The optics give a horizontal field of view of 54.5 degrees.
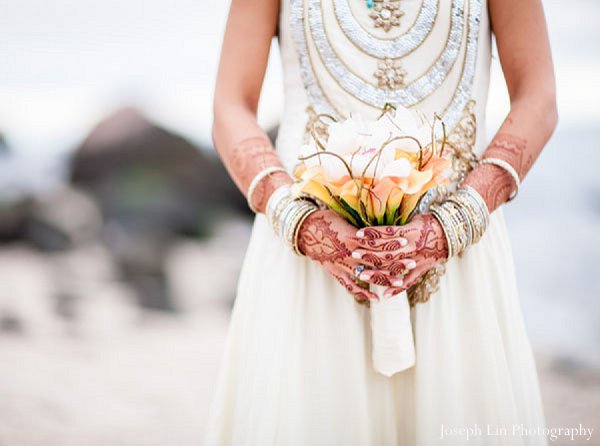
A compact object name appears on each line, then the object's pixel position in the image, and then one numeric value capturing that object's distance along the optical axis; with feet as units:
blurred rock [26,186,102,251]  17.11
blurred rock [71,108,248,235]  17.08
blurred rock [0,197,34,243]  16.97
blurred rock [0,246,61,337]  12.51
